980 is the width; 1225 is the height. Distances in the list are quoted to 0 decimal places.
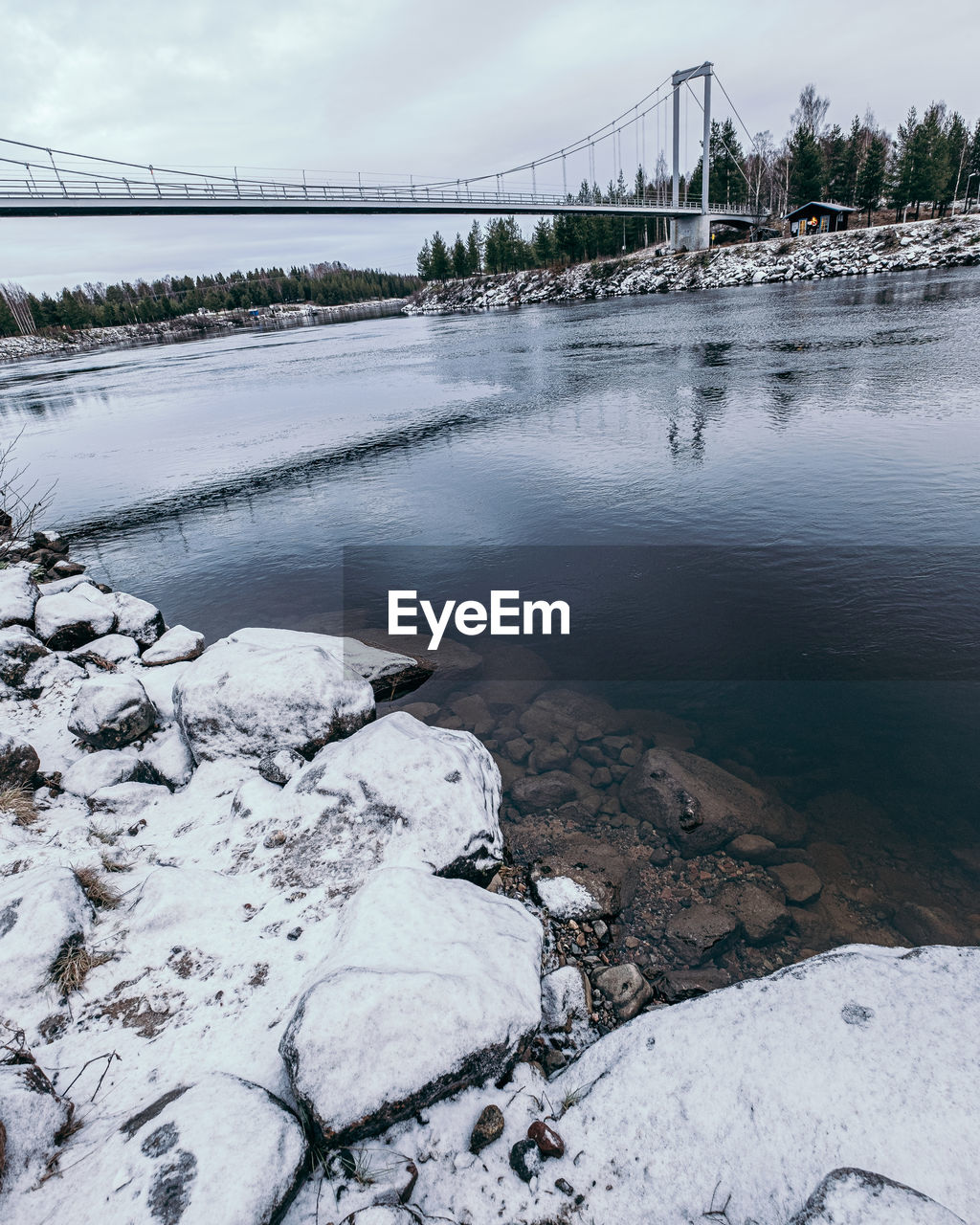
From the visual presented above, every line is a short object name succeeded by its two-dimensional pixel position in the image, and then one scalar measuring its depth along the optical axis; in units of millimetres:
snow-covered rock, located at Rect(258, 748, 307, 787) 5676
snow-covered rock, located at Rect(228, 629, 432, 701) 7165
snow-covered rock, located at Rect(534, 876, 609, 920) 4766
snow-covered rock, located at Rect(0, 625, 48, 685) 7277
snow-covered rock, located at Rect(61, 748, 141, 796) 5637
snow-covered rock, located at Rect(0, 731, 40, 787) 5414
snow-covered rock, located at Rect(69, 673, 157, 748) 6121
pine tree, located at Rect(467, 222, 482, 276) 143875
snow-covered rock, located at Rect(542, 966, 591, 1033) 3799
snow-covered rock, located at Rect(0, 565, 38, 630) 8582
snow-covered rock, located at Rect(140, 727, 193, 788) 6000
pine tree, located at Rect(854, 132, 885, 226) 76738
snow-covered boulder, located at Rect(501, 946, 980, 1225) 2611
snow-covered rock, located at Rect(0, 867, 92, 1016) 3551
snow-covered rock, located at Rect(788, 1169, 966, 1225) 2258
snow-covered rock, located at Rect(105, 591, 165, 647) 9094
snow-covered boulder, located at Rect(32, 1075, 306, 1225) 2424
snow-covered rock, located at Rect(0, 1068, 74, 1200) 2508
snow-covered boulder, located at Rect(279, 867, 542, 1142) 2922
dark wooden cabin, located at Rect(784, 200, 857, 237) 73812
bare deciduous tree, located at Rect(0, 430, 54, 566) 13391
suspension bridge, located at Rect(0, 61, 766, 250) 53469
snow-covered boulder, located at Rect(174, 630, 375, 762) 5957
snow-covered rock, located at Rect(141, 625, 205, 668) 8219
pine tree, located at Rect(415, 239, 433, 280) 152625
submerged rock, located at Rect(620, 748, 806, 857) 5621
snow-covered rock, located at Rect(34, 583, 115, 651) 8445
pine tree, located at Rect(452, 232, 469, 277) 141125
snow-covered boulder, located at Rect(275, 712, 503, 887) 4641
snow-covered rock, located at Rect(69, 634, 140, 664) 8277
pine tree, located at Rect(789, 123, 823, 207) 80750
